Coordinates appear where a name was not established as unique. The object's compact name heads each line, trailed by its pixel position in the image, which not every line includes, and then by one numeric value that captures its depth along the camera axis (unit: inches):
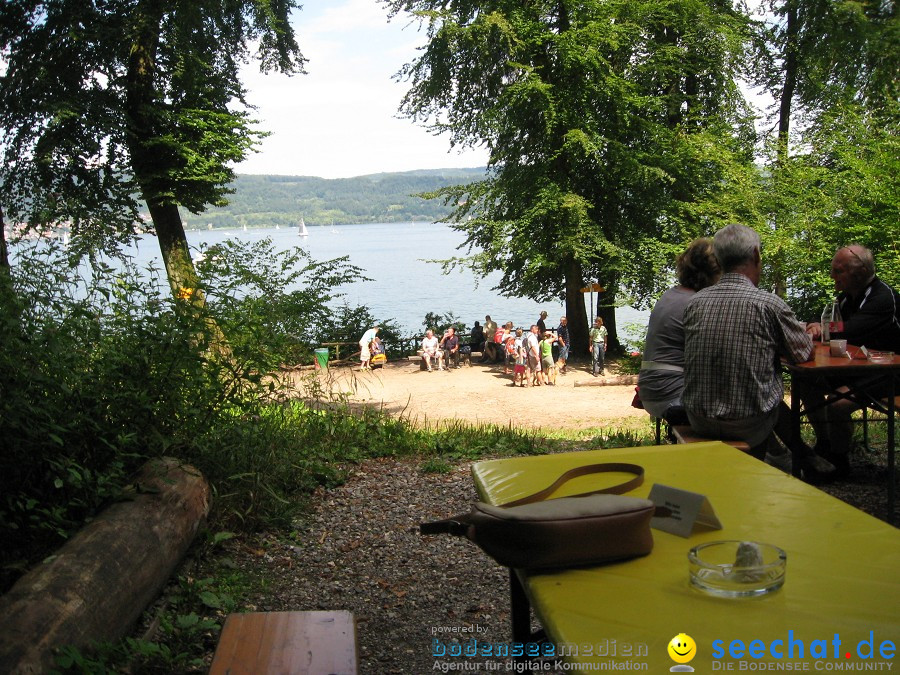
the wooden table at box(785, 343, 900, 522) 155.7
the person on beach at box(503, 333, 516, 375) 719.1
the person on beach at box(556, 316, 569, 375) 751.7
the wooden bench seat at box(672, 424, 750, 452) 140.7
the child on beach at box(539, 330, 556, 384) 690.2
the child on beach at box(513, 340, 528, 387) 678.6
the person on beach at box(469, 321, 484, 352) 860.6
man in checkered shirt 138.4
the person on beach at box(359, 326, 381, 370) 662.2
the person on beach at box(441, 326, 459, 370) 785.6
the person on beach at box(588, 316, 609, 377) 735.7
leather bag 61.6
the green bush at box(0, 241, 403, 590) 130.6
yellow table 48.6
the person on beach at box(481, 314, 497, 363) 809.5
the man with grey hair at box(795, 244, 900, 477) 186.9
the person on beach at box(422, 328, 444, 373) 767.7
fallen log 95.0
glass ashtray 55.6
